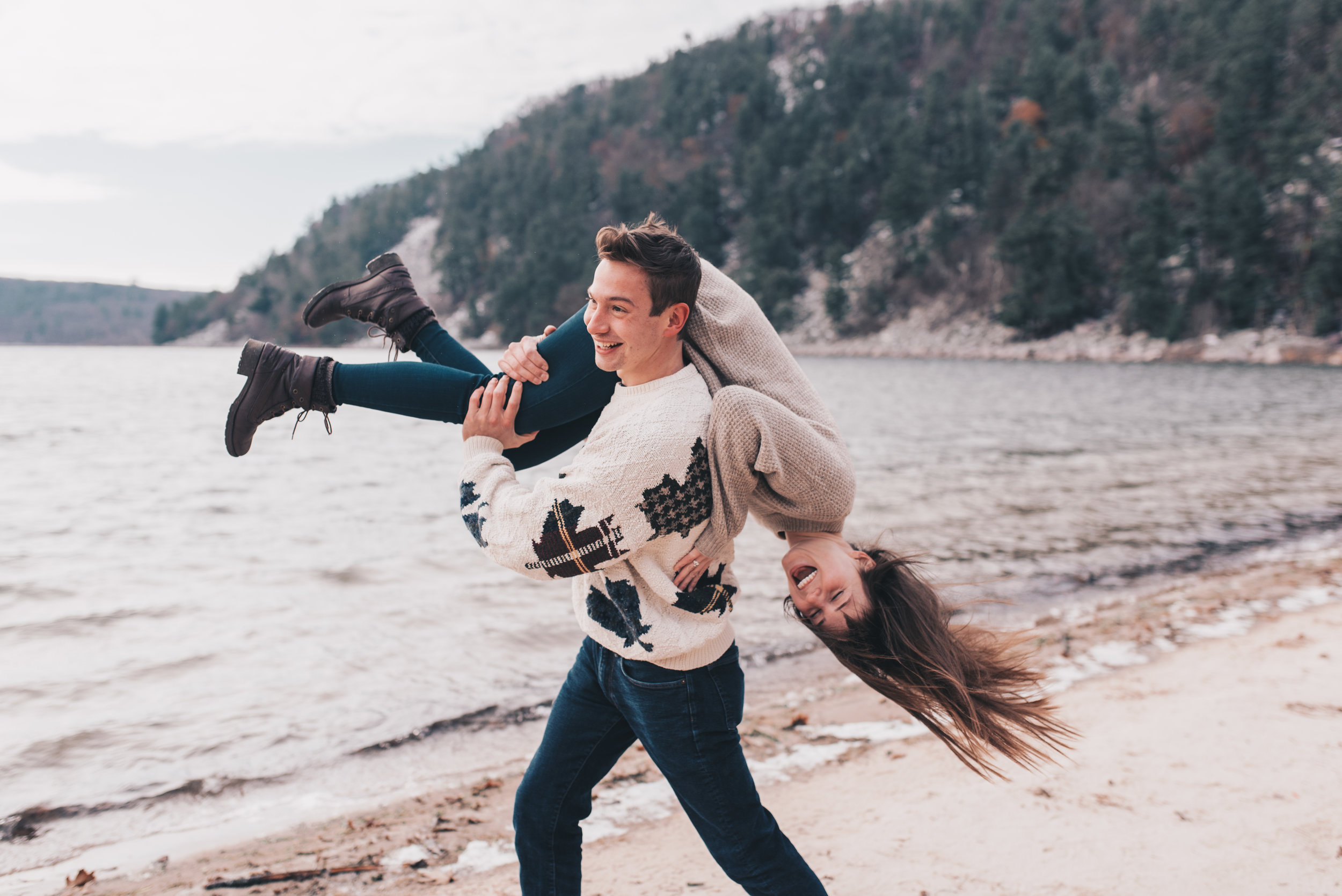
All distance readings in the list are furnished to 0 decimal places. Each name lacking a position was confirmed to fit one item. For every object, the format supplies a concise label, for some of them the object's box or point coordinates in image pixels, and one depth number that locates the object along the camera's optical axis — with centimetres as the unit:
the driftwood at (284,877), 312
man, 175
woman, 187
